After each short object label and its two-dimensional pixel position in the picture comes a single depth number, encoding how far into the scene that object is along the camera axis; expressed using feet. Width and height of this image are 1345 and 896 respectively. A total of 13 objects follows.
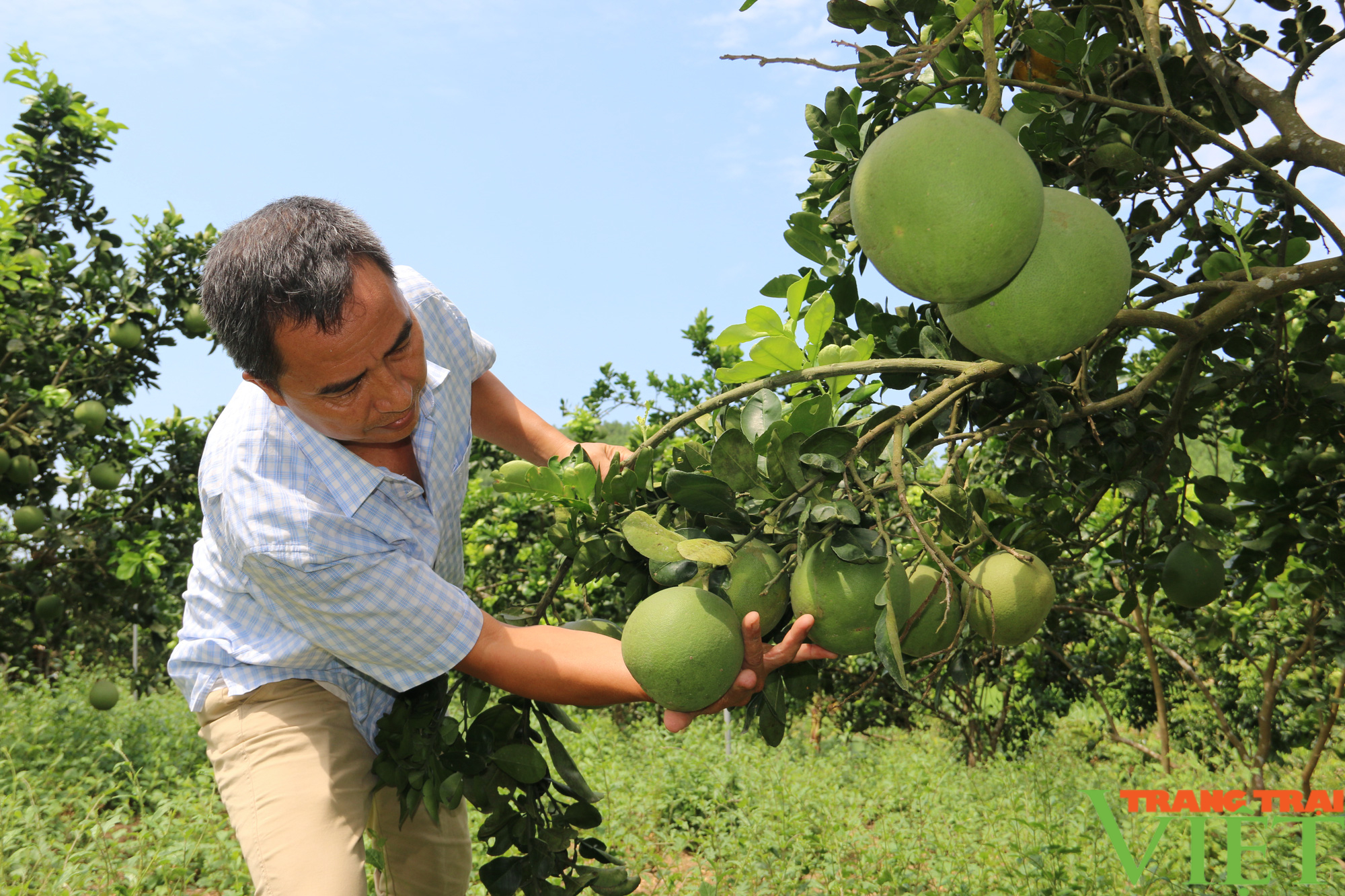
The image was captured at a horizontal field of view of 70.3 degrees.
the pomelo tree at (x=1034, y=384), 4.00
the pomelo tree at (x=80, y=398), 15.83
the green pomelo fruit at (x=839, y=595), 3.82
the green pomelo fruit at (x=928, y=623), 4.16
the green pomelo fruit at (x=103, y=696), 17.31
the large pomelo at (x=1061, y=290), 3.21
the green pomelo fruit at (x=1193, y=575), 6.70
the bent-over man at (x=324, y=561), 4.81
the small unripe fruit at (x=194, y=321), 17.60
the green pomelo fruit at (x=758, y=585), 4.02
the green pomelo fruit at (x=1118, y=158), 5.74
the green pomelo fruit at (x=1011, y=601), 4.66
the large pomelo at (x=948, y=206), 2.92
